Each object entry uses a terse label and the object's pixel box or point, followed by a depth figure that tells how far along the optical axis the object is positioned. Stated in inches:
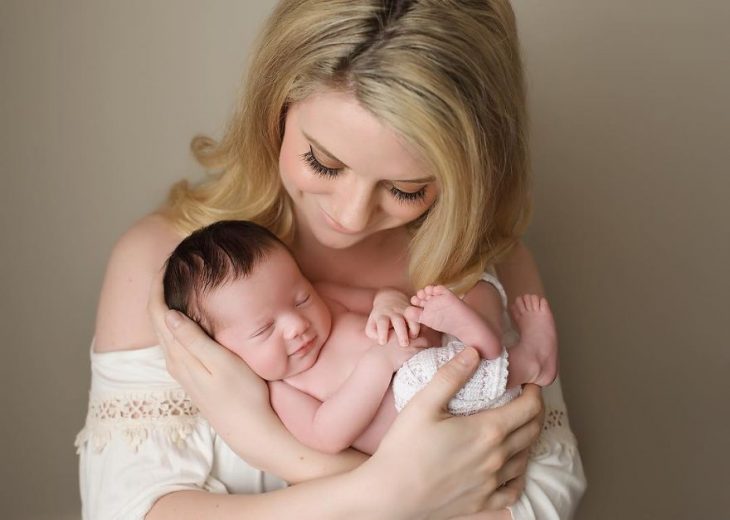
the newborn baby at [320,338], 29.2
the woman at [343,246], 28.3
